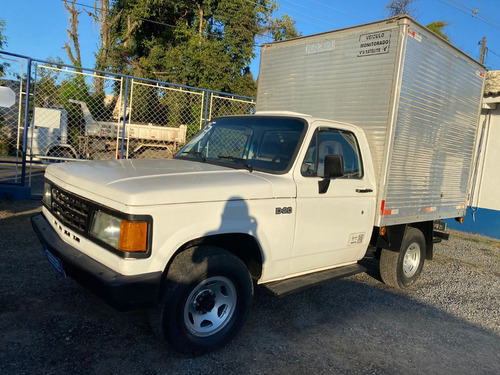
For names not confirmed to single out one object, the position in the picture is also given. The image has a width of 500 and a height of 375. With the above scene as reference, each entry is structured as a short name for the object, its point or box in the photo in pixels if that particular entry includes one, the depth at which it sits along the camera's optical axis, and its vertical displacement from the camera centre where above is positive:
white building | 9.95 -0.10
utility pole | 22.45 +7.31
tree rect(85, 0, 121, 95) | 24.23 +6.87
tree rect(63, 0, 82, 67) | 25.49 +6.85
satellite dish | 6.52 +0.53
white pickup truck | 2.75 -0.40
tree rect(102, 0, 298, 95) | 21.84 +6.41
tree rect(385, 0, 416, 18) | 23.27 +9.64
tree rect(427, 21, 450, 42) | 21.06 +8.06
